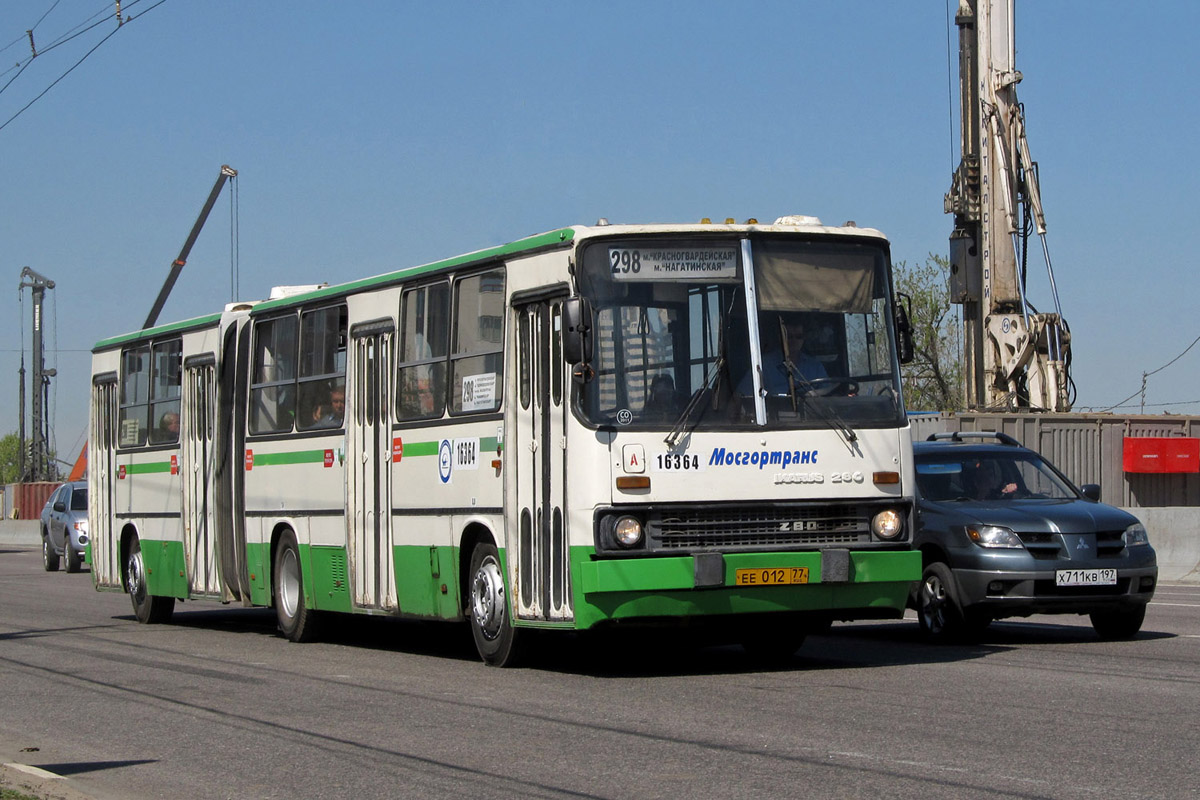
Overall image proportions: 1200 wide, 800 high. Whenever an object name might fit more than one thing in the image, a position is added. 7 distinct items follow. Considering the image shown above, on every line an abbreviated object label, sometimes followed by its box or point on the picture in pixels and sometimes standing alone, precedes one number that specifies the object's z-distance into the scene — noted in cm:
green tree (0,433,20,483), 18962
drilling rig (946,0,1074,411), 3575
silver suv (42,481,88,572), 3609
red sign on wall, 3362
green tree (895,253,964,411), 7325
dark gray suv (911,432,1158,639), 1410
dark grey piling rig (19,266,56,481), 6625
